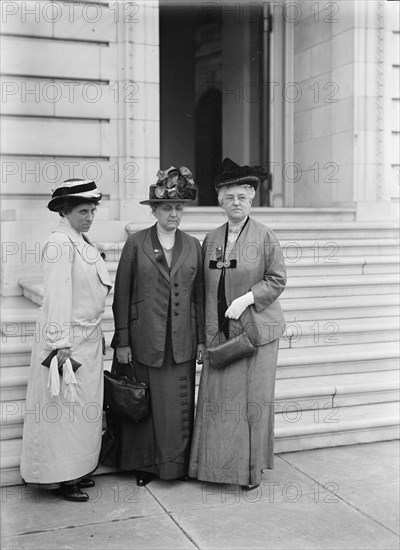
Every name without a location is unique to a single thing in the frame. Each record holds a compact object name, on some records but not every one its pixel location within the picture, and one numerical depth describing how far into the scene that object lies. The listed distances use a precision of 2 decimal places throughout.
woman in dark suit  5.09
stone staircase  5.86
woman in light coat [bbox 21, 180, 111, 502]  4.74
